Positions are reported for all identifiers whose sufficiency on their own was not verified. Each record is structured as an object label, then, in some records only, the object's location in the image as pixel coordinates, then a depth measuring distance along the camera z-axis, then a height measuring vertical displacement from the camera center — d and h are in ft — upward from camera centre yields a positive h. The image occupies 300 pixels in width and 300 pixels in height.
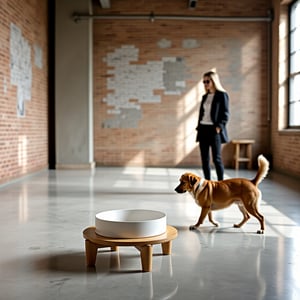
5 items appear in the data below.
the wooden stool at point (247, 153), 32.22 -1.65
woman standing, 18.38 +0.26
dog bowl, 9.11 -2.01
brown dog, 12.17 -1.68
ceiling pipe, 32.78 +8.25
